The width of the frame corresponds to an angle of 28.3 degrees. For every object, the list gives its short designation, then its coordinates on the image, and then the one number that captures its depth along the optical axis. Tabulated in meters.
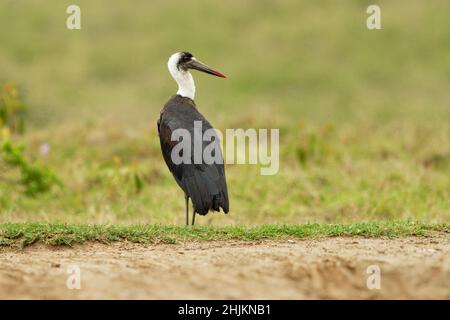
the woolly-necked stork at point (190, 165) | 7.81
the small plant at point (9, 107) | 11.62
